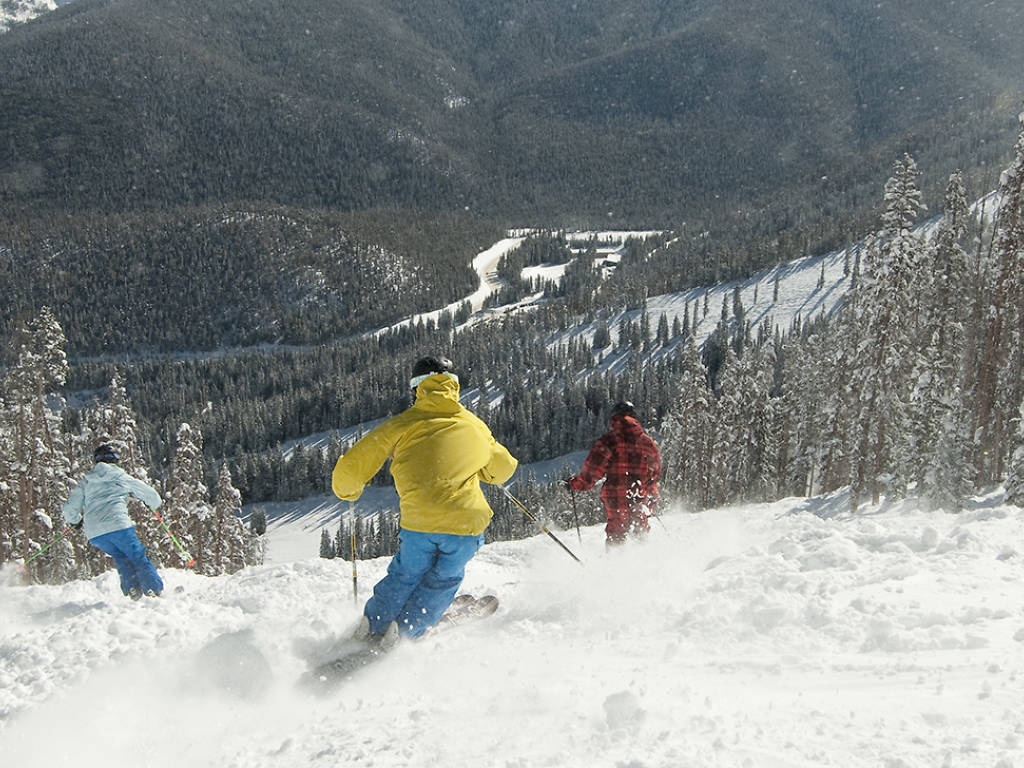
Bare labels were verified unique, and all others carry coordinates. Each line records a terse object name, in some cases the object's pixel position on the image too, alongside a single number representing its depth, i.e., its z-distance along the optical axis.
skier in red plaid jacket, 9.22
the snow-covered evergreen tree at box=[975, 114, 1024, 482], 20.89
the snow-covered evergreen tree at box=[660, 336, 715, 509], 35.16
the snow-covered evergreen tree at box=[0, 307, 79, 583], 22.20
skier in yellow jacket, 5.83
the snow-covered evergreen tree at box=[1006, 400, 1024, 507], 13.41
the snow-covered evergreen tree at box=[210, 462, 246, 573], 31.70
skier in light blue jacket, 8.48
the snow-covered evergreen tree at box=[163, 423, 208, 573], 27.55
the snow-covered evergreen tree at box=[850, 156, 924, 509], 21.53
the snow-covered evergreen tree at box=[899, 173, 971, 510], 25.16
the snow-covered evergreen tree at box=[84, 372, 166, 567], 26.20
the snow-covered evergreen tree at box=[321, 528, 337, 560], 83.87
